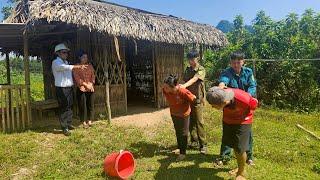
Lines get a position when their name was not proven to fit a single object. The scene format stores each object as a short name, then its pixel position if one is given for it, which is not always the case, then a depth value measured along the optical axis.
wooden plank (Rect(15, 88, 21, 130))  5.24
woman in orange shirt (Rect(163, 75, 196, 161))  3.82
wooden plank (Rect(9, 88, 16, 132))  5.18
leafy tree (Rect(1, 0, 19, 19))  14.09
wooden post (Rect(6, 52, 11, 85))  7.64
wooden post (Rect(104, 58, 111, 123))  5.72
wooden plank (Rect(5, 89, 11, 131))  5.10
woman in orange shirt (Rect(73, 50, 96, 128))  5.31
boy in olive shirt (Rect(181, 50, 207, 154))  4.24
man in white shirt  4.98
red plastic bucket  3.51
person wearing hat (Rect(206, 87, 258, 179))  3.13
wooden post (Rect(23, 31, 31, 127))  5.29
